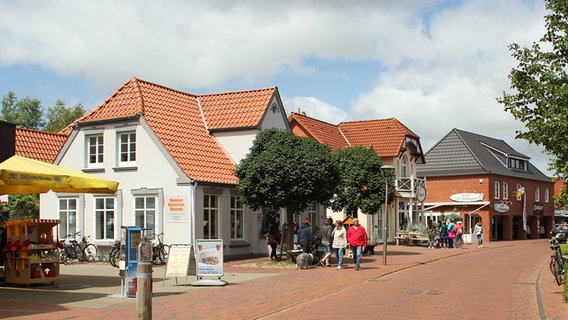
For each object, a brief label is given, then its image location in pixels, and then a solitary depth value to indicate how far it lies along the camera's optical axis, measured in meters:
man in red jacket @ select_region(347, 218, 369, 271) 21.91
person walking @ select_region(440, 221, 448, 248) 39.44
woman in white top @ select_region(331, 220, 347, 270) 22.41
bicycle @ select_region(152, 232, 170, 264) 24.53
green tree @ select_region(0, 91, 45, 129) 75.31
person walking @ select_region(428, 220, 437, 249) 39.01
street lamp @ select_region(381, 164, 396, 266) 23.59
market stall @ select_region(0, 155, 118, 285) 15.09
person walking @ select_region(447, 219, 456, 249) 39.16
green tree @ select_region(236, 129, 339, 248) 23.16
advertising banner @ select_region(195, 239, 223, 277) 17.38
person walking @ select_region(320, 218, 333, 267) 23.48
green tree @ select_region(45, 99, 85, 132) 67.25
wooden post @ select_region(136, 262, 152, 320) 9.57
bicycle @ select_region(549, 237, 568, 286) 16.41
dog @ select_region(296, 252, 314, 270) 22.20
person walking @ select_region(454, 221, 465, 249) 39.28
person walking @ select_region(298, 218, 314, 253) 23.36
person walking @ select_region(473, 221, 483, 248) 40.84
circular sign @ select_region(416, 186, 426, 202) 41.59
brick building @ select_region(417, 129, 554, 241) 54.72
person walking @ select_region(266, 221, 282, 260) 25.20
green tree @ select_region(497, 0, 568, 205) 17.78
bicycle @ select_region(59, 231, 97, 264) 25.59
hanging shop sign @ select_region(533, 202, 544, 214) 62.94
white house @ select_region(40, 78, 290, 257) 25.47
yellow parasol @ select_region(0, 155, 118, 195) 14.22
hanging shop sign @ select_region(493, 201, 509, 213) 54.97
